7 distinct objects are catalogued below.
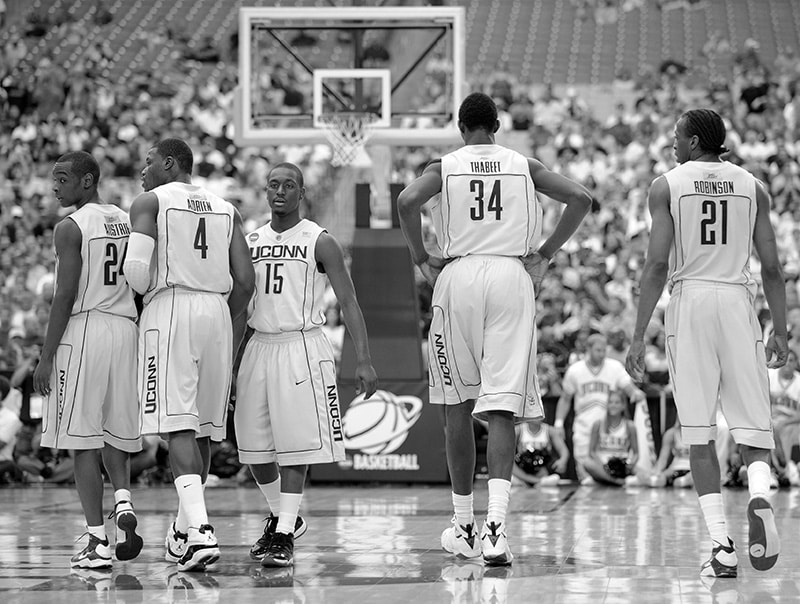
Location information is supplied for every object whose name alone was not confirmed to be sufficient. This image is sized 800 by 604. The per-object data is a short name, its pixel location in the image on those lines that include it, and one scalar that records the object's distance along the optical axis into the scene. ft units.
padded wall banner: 83.56
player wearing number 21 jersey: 41.01
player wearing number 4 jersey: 42.68
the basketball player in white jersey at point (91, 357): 44.52
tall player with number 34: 44.68
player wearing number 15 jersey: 44.70
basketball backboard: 87.30
